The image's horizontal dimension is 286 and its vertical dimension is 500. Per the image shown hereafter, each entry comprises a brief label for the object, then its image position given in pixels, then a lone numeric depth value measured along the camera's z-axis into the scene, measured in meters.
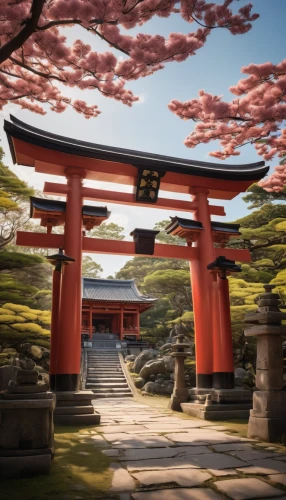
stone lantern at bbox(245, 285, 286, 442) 5.30
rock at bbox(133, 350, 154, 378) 18.59
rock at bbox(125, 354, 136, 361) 21.11
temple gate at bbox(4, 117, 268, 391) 8.38
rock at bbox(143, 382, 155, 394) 15.29
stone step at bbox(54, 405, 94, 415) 7.13
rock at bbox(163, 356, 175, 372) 16.30
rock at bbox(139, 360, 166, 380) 16.52
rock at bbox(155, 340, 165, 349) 25.83
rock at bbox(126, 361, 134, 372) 19.24
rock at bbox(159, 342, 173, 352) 20.86
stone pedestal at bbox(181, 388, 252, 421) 7.86
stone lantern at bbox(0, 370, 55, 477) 3.55
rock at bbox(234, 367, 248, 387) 13.55
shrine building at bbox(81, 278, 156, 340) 25.45
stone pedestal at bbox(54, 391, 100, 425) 7.04
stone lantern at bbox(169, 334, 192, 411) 9.47
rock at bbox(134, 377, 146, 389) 16.32
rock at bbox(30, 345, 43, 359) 18.03
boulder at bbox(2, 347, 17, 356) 15.79
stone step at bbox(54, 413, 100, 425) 6.98
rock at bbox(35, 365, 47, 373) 16.09
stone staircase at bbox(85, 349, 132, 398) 15.53
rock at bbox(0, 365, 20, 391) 5.56
